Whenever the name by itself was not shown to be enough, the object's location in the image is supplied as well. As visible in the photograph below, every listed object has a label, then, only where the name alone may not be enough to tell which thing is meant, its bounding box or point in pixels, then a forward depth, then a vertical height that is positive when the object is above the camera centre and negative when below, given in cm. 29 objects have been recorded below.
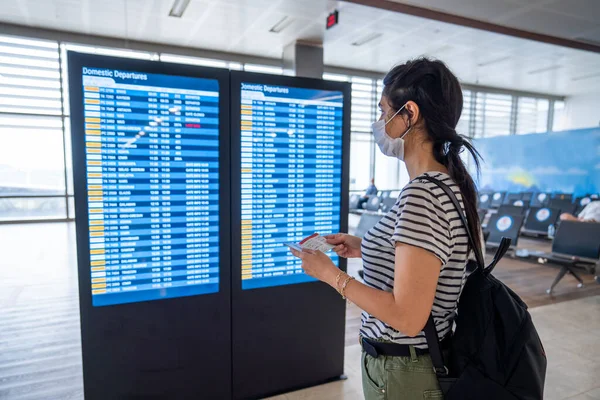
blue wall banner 1038 +36
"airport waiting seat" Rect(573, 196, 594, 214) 843 -68
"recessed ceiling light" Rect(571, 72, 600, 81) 1221 +326
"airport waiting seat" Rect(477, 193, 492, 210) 1077 -84
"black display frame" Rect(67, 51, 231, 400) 180 -86
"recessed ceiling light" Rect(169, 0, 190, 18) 694 +311
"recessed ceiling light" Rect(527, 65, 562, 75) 1120 +323
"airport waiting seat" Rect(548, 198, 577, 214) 825 -73
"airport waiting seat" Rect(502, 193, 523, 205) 1107 -74
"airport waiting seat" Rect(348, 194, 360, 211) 1118 -94
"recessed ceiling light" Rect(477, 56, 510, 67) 1038 +319
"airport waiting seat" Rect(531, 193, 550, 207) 1059 -75
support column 896 +271
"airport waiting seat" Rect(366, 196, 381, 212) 979 -87
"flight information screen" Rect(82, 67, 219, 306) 183 -8
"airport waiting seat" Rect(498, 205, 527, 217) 723 -73
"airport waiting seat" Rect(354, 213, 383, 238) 730 -102
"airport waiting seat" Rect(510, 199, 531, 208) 959 -77
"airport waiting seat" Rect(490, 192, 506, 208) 1153 -82
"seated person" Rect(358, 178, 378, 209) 1103 -70
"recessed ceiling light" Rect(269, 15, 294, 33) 762 +309
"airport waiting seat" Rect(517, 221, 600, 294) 495 -103
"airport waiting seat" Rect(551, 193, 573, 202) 1010 -63
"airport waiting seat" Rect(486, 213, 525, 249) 628 -96
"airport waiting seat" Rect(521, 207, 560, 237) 744 -94
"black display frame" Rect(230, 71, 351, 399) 215 -97
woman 95 -20
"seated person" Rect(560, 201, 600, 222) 548 -62
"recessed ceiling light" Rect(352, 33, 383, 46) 864 +317
